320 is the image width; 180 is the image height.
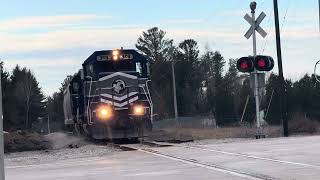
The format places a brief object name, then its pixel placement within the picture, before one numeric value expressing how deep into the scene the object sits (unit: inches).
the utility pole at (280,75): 1253.1
